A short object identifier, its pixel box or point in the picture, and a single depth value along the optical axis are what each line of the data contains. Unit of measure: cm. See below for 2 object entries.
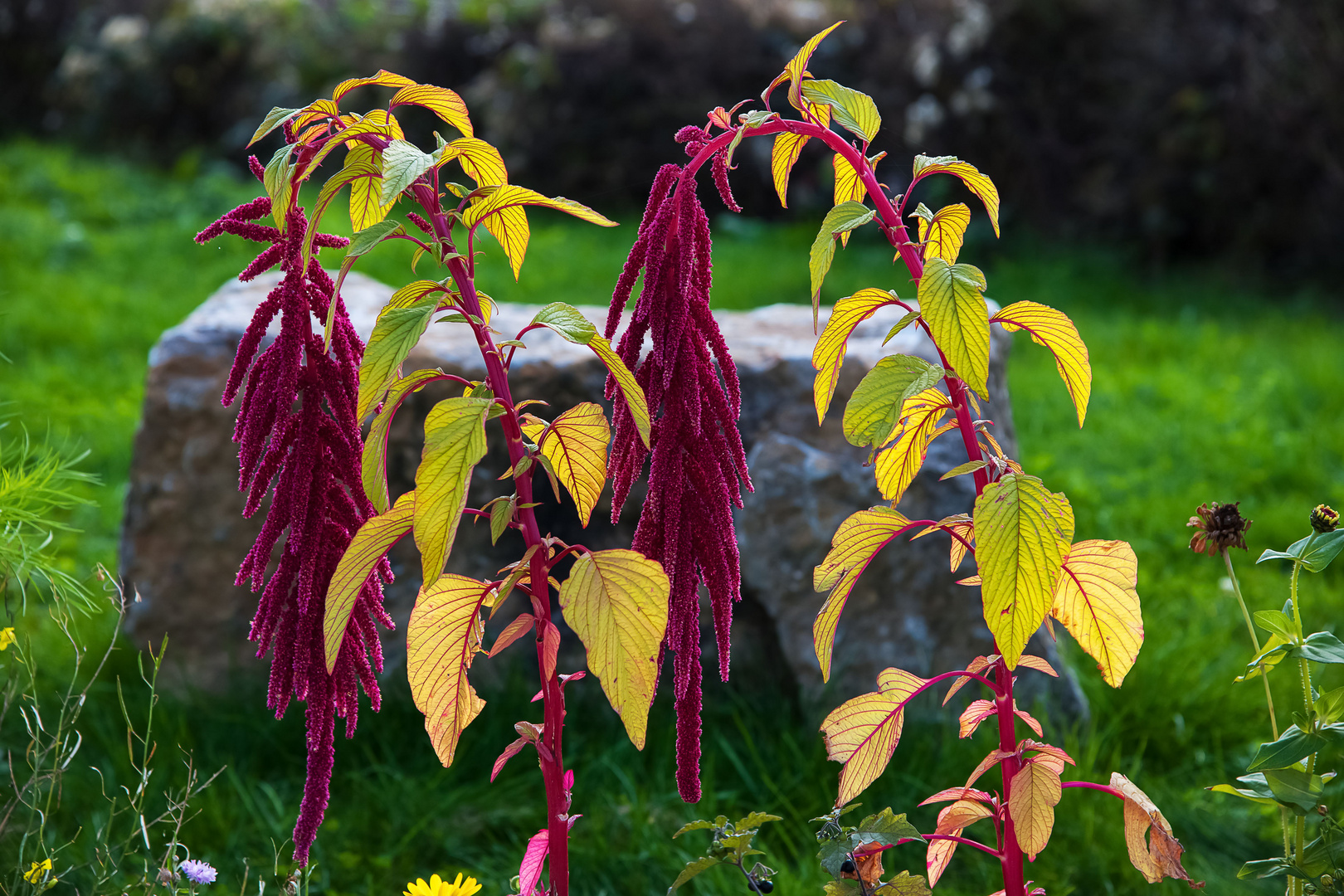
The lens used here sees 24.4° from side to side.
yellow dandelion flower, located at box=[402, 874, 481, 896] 233
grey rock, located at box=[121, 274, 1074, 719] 366
